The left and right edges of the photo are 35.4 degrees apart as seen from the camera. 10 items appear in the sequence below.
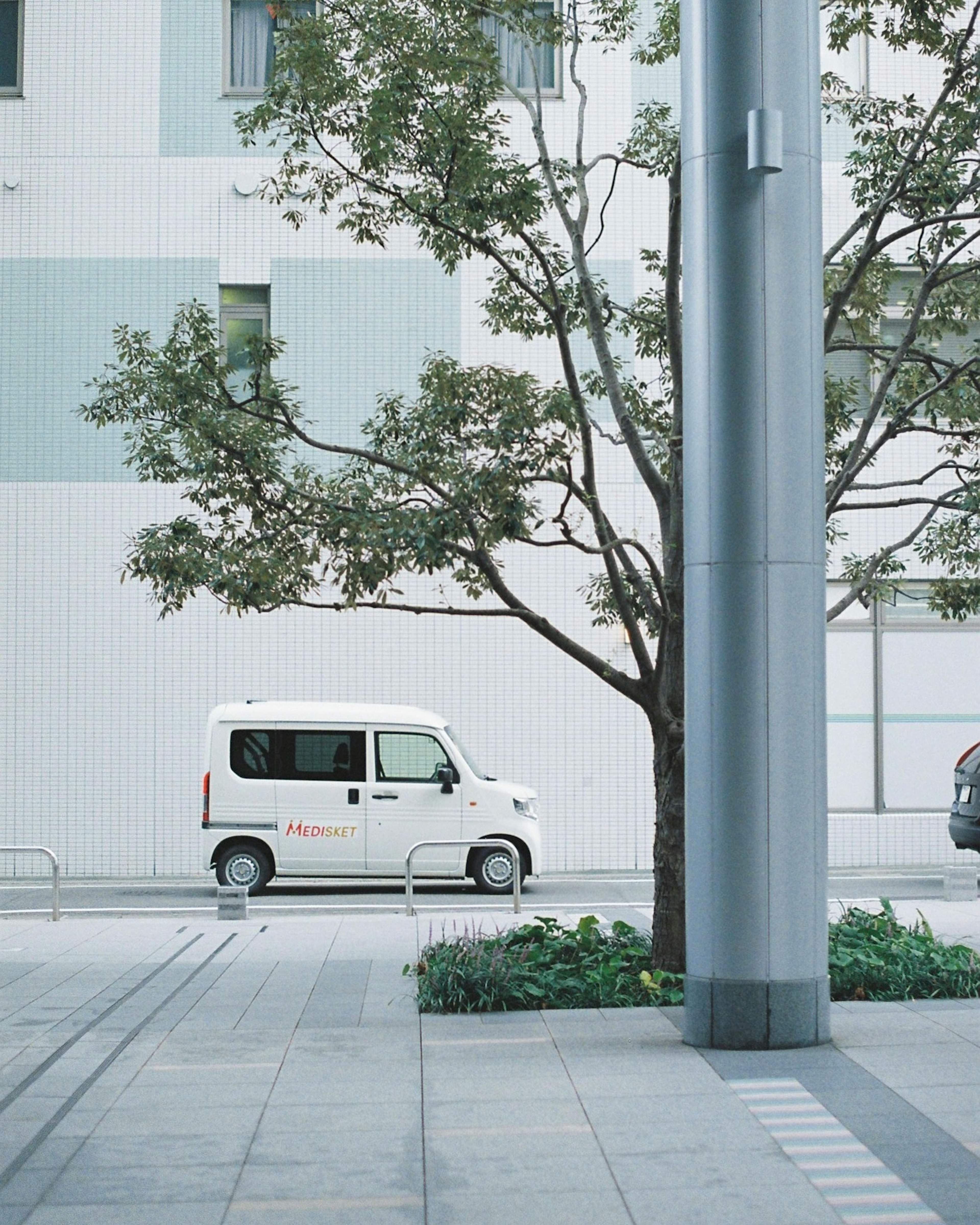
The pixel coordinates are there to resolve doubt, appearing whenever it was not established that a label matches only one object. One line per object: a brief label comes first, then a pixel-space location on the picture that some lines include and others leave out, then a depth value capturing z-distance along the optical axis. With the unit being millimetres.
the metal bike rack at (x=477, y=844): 12953
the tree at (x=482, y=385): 9281
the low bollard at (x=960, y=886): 14438
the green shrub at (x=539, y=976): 8578
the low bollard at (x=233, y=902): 13422
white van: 16156
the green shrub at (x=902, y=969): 8812
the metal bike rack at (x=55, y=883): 12906
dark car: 14312
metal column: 7258
